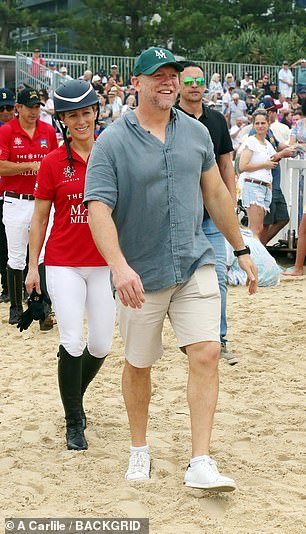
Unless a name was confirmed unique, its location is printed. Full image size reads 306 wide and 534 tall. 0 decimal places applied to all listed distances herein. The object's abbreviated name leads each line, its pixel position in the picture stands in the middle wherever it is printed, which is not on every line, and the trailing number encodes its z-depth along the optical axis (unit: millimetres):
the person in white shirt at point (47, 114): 19203
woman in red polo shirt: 5320
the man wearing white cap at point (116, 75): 27500
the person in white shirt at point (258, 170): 11664
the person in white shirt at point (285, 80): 30062
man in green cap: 4516
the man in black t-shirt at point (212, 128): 6918
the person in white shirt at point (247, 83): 28809
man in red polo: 8828
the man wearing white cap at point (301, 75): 29484
